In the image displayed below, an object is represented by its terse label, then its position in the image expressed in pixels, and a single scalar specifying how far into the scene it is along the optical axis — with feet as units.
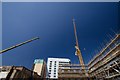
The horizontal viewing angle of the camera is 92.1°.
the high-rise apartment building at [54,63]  157.41
